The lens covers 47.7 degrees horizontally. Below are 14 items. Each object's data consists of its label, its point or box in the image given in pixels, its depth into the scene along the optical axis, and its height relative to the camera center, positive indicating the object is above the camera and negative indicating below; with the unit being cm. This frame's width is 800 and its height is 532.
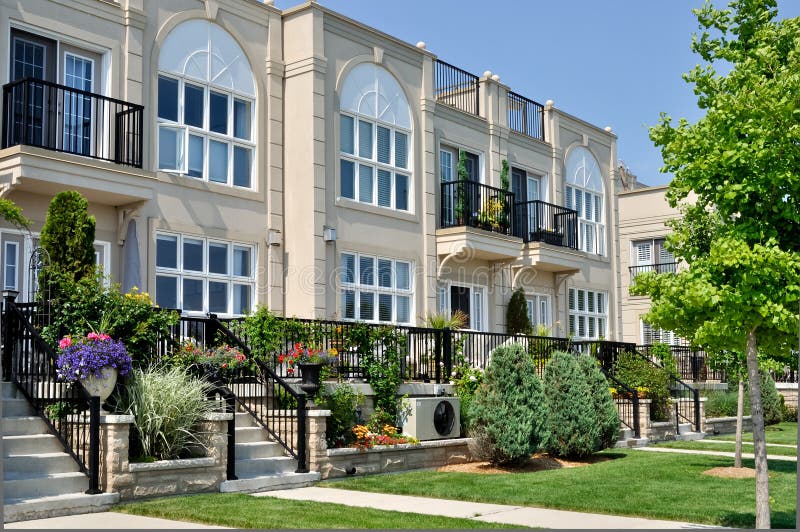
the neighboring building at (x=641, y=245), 3694 +369
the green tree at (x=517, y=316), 2480 +49
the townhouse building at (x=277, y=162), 1577 +361
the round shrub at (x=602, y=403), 1705 -132
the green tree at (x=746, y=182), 862 +151
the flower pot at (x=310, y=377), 1384 -65
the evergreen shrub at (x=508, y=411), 1469 -127
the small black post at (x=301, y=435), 1327 -148
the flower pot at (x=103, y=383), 1118 -59
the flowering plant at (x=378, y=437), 1454 -169
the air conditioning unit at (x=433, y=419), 1566 -149
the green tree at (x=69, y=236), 1341 +148
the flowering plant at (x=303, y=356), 1459 -35
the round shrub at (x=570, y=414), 1620 -145
